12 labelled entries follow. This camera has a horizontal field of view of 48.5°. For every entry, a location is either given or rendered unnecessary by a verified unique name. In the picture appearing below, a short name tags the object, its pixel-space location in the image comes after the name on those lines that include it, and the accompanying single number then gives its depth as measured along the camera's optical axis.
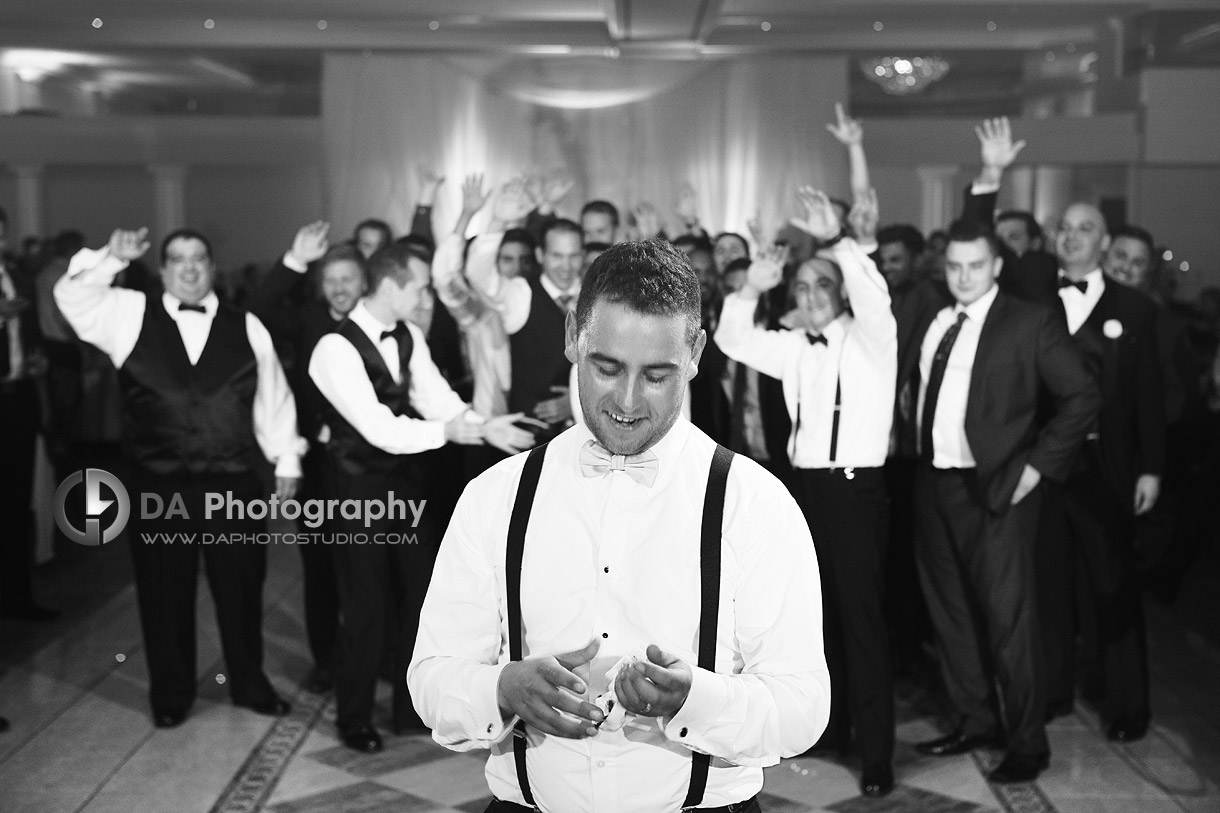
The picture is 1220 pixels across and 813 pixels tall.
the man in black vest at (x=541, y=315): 4.38
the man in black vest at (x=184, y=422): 4.11
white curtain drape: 10.20
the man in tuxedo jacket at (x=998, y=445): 3.76
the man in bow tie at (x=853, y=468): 3.74
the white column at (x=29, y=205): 13.30
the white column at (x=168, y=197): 13.24
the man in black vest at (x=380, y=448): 3.94
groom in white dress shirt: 1.60
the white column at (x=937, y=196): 11.57
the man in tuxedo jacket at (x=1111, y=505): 4.18
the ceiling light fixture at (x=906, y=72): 10.20
